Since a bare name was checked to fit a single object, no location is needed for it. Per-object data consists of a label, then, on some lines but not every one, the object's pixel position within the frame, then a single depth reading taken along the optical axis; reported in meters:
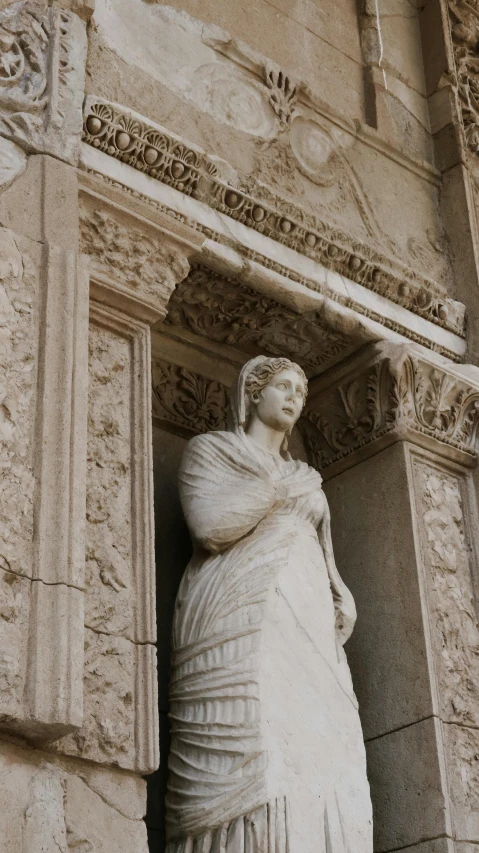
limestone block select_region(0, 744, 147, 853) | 4.06
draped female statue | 4.80
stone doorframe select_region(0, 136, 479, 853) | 4.48
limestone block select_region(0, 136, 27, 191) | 5.07
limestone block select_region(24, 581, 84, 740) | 4.16
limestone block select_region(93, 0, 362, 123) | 6.09
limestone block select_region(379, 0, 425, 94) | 7.43
